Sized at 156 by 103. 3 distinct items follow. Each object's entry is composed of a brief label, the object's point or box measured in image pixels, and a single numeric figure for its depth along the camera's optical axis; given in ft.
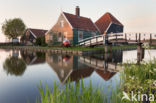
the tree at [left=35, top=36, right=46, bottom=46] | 99.70
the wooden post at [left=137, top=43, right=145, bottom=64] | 43.61
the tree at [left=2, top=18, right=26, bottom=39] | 178.40
